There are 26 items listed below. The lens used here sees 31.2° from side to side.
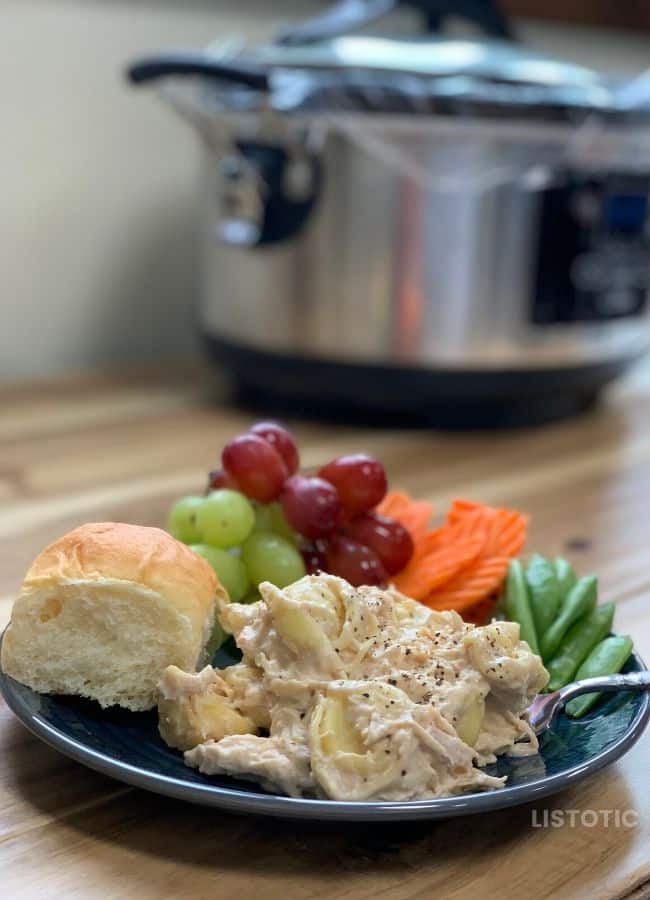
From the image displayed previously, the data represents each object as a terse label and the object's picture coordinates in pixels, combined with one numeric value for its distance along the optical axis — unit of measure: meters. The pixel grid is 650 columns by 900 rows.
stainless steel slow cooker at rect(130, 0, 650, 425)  1.26
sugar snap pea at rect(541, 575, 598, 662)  0.73
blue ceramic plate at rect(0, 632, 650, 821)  0.50
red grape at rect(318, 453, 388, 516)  0.80
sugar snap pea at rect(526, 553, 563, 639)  0.76
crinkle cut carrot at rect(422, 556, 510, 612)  0.79
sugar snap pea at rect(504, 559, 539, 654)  0.74
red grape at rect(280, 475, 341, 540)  0.78
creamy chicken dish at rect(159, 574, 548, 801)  0.53
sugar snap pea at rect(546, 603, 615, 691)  0.70
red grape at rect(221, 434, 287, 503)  0.80
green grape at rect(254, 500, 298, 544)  0.81
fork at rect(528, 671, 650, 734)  0.61
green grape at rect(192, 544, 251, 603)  0.77
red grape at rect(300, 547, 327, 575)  0.81
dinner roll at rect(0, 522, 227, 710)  0.61
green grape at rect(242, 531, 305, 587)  0.77
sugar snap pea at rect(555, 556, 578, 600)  0.80
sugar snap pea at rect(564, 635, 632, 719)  0.68
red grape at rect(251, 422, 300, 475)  0.83
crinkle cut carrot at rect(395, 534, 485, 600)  0.80
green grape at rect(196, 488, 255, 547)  0.78
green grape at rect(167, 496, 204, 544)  0.79
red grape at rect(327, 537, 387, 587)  0.78
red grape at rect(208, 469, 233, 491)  0.82
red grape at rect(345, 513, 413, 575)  0.80
